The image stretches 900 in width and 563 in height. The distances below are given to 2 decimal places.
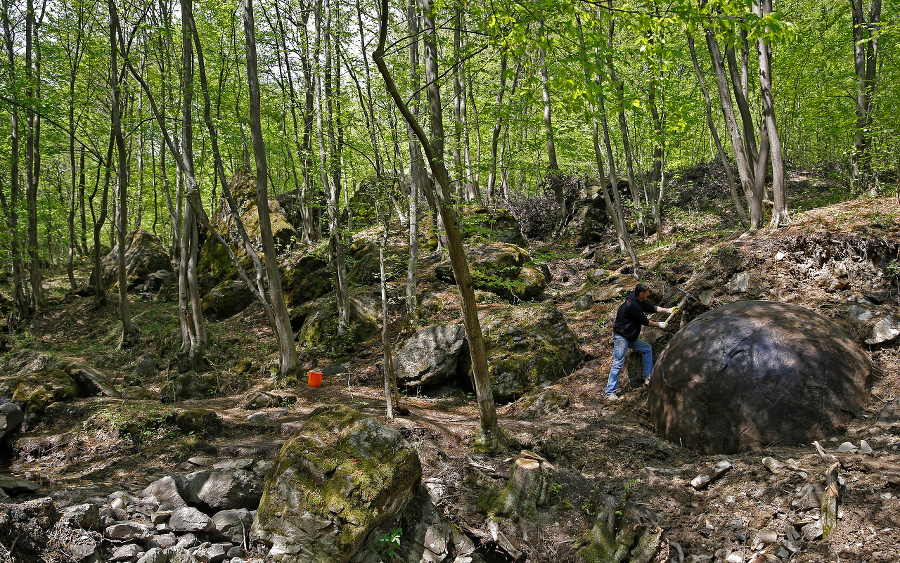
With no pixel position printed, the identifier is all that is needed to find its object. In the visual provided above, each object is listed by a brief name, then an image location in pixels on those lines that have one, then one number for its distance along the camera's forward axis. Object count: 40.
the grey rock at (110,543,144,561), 3.50
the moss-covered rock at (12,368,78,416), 6.07
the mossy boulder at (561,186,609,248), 17.20
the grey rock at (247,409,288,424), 6.98
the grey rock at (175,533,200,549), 3.71
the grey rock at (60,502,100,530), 3.59
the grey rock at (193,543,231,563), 3.63
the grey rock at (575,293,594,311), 10.83
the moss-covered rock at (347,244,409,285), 13.61
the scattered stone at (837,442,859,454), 4.08
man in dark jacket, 6.88
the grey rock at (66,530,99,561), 3.39
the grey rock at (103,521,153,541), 3.62
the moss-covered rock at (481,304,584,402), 8.21
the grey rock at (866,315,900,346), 5.41
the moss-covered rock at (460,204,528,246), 14.66
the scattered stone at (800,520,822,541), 3.43
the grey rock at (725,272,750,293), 7.39
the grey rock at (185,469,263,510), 4.29
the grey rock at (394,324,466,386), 8.80
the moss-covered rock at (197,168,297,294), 16.20
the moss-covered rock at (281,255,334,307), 14.12
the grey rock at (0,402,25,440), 5.31
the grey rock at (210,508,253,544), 3.88
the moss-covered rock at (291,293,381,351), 11.41
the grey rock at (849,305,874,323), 5.85
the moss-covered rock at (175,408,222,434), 5.96
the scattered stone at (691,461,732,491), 4.34
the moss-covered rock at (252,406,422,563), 3.77
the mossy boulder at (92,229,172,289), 18.86
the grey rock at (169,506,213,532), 3.86
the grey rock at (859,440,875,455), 4.00
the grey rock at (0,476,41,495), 4.03
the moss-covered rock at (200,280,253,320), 15.02
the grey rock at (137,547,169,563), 3.46
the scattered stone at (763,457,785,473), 4.09
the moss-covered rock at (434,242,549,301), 11.34
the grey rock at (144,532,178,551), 3.67
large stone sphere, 4.50
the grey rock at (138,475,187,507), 4.18
